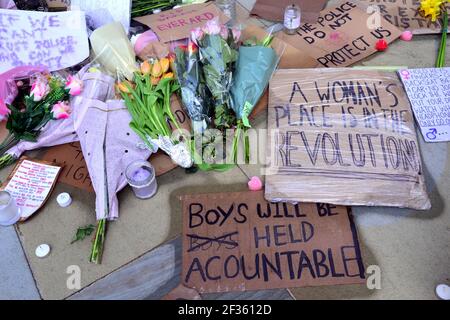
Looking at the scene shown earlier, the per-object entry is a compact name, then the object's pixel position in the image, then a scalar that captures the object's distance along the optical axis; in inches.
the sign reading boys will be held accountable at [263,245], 67.5
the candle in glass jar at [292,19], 106.0
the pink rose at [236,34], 93.1
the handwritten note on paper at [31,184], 79.2
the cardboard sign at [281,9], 113.4
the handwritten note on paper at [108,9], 107.1
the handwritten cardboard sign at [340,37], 102.1
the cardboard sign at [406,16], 108.4
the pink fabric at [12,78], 91.4
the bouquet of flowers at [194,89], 85.0
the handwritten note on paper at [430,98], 86.0
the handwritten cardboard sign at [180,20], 102.5
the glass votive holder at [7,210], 74.6
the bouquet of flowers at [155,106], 81.3
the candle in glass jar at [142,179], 76.7
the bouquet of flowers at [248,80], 86.3
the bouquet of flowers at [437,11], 104.7
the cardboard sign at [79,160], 83.0
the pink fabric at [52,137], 86.7
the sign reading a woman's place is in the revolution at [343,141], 74.4
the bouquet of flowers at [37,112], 86.4
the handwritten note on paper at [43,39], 94.7
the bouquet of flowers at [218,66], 86.2
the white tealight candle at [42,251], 72.9
